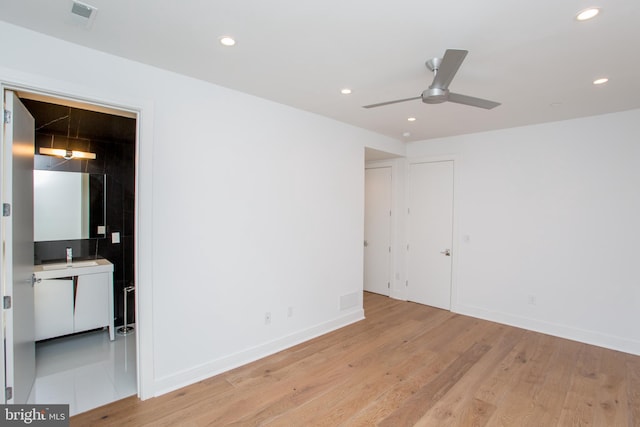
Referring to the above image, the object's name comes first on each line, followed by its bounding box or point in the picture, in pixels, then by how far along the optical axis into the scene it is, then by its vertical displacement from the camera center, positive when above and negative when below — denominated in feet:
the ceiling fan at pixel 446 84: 6.06 +2.86
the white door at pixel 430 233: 15.81 -1.14
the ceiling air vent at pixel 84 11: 5.58 +3.65
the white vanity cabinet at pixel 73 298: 10.89 -3.21
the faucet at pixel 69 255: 12.00 -1.75
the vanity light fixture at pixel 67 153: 11.69 +2.19
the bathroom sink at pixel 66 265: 11.14 -2.04
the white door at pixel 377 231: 18.03 -1.17
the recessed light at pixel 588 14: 5.49 +3.53
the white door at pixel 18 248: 6.50 -0.85
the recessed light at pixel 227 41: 6.68 +3.68
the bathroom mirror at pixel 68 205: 11.73 +0.20
